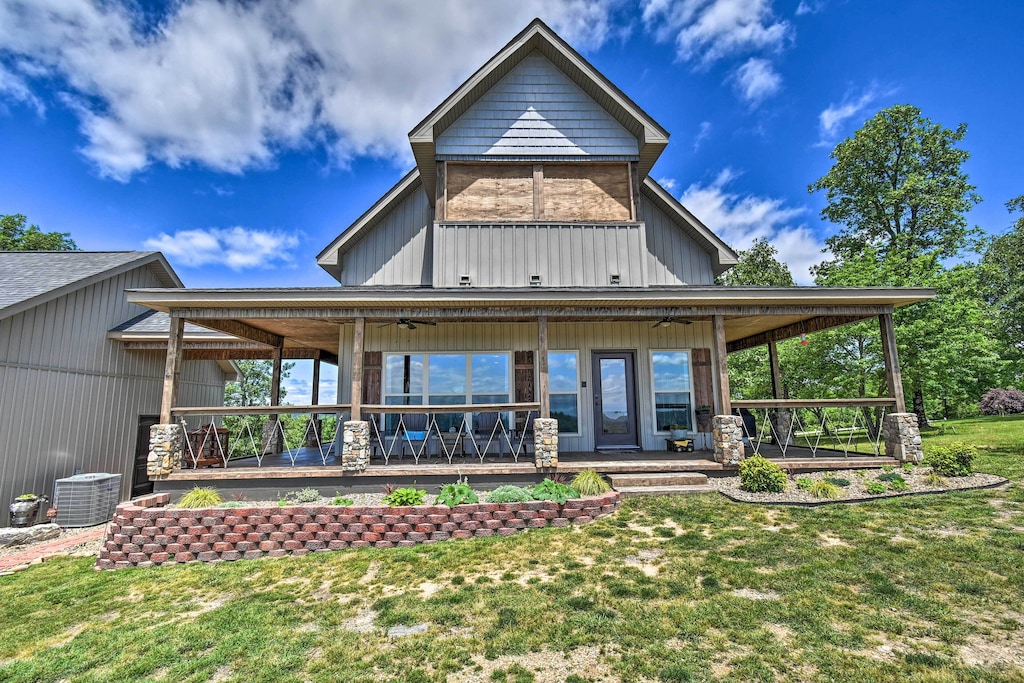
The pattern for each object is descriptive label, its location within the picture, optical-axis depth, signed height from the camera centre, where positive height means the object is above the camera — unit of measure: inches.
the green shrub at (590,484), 247.0 -42.1
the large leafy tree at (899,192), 718.5 +354.3
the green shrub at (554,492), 235.0 -44.1
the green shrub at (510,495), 233.1 -44.5
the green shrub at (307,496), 259.5 -48.6
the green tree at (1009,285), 856.3 +239.3
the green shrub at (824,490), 244.4 -46.2
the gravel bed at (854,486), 246.1 -47.1
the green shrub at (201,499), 239.0 -45.9
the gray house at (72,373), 300.5 +32.2
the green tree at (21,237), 714.8 +287.3
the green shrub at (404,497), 231.3 -44.5
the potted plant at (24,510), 286.0 -59.8
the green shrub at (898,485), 253.1 -45.0
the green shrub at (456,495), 231.8 -44.2
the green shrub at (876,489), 250.1 -46.7
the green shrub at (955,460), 272.2 -34.2
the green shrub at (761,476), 259.8 -40.8
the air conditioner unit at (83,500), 296.4 -56.6
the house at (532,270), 368.2 +118.6
